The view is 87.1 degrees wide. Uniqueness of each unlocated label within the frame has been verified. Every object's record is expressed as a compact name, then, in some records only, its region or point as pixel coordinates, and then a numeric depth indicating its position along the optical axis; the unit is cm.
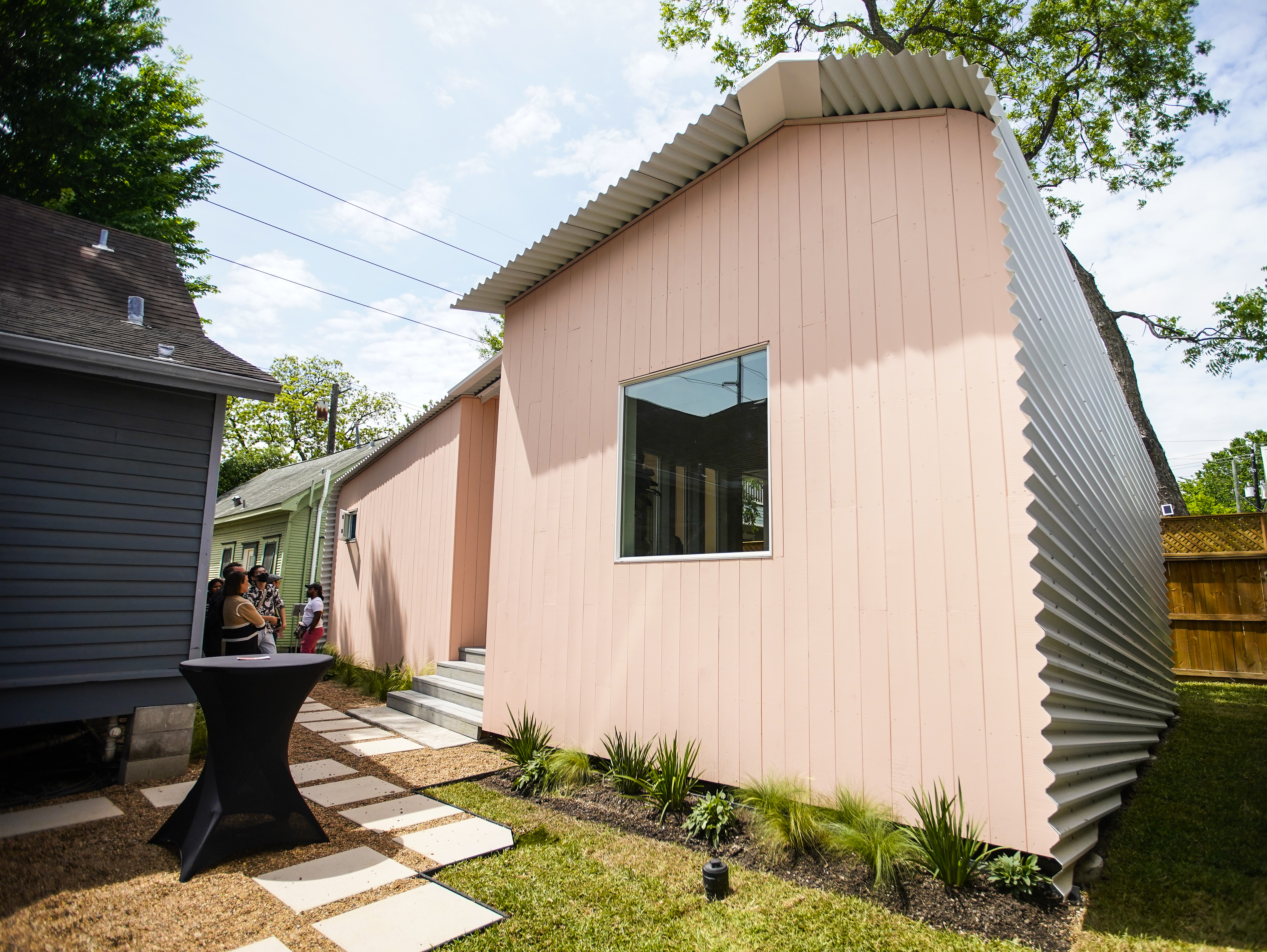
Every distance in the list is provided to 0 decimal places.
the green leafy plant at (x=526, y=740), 468
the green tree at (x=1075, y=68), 1038
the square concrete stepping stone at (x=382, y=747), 529
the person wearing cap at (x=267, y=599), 853
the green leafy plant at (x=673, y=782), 375
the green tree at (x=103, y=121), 1002
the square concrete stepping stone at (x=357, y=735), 571
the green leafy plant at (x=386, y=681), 757
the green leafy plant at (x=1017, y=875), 259
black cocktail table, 308
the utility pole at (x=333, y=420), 2231
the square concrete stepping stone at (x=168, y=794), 400
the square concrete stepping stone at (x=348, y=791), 412
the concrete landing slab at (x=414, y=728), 562
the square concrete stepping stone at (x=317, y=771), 460
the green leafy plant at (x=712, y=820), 342
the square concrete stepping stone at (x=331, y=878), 277
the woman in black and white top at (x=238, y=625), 594
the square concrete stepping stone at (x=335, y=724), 614
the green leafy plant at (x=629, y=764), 406
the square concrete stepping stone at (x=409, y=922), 242
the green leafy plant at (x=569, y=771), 431
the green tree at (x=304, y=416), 2912
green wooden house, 1399
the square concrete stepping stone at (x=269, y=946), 236
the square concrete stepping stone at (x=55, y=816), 349
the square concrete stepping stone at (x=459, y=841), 325
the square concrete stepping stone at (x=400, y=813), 369
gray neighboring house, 414
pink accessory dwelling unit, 298
